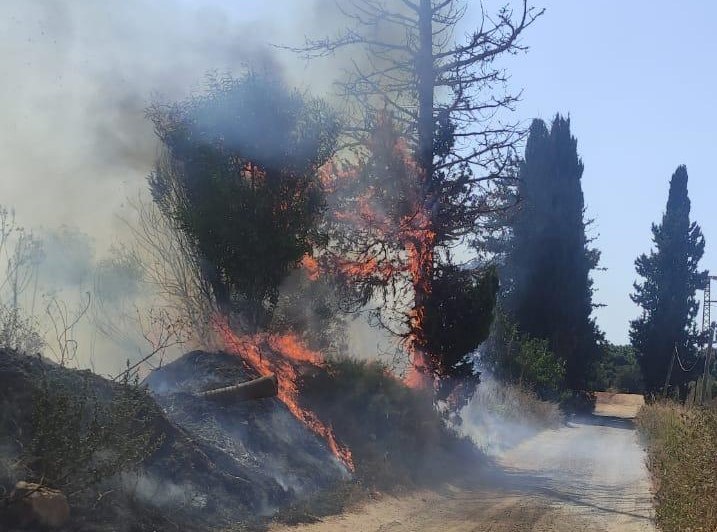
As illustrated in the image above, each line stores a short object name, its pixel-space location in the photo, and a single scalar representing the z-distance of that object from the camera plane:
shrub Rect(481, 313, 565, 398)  31.89
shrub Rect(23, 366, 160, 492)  7.32
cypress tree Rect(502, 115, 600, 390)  41.56
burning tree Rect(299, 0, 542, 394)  18.36
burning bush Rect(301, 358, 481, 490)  14.29
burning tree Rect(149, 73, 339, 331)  14.55
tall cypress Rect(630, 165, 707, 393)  45.41
